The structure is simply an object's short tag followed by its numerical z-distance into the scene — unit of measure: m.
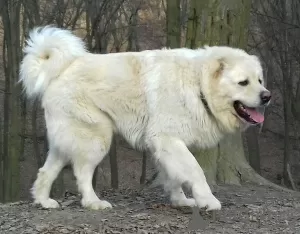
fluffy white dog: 6.10
